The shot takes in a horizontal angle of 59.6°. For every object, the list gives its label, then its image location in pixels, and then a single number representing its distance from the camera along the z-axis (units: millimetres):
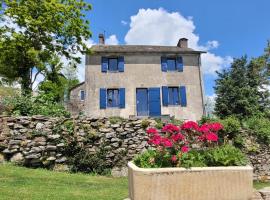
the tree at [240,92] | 18688
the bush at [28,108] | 10909
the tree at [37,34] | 14742
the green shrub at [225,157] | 3742
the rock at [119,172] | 10312
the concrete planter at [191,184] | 3377
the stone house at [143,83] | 18281
